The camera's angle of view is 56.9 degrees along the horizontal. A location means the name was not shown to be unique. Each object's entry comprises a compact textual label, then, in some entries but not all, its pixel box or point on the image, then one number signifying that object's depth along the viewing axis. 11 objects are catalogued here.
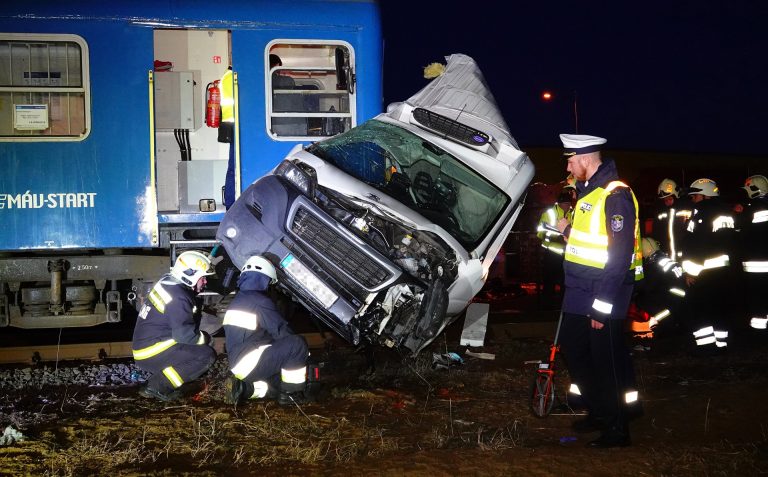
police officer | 4.62
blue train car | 6.85
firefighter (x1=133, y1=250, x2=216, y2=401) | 5.80
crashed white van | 5.57
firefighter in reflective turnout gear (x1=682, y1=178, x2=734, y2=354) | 7.85
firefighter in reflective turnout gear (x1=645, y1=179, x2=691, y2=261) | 8.78
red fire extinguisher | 7.46
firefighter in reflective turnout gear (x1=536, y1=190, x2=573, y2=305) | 8.49
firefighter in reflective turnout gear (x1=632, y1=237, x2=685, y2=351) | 8.12
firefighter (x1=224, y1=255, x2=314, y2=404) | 5.57
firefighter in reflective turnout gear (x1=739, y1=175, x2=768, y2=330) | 8.00
